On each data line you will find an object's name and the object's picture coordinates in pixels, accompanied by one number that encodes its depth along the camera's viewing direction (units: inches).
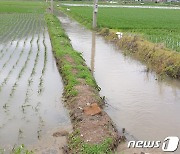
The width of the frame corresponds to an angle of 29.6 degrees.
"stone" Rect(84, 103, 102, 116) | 355.3
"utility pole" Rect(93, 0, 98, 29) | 1096.9
